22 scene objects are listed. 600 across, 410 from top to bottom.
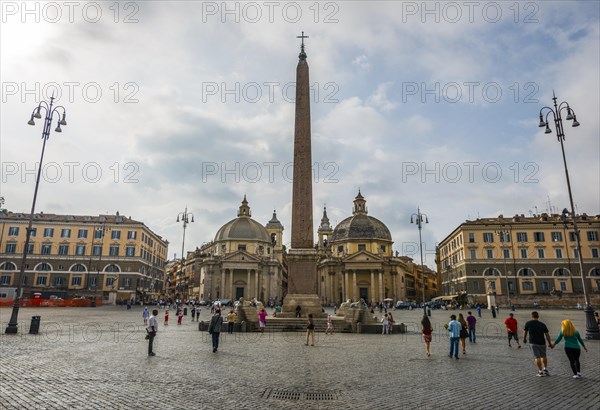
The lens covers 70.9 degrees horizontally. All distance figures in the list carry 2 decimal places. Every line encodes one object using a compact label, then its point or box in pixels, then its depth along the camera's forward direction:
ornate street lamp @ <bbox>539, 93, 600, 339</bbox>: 16.59
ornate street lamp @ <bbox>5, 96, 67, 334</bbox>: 16.22
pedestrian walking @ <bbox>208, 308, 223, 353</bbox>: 12.00
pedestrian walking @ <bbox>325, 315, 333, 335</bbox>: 18.37
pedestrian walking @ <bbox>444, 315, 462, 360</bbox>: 11.47
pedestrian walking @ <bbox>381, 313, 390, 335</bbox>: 19.63
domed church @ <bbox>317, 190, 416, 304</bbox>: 69.12
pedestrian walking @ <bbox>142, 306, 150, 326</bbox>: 22.60
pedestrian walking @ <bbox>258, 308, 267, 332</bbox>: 18.72
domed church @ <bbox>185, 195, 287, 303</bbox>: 70.06
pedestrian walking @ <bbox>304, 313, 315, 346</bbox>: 13.97
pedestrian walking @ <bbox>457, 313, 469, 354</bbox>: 12.06
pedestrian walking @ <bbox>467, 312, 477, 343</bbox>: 15.76
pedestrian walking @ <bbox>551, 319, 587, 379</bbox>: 8.59
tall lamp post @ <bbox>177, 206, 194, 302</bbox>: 35.69
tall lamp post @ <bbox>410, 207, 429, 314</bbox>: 34.72
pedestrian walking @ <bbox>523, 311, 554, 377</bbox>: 8.94
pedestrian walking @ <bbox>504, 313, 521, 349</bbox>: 14.26
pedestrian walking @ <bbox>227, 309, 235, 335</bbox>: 18.41
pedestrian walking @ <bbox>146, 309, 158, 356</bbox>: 11.23
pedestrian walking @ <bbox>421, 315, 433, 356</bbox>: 11.99
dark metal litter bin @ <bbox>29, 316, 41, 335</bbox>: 16.34
